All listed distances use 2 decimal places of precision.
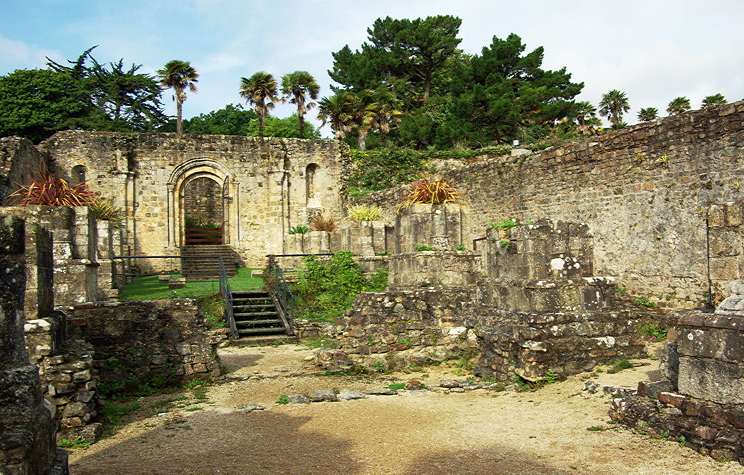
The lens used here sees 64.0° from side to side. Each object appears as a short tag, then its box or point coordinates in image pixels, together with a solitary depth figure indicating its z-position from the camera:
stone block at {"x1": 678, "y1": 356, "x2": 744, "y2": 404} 3.96
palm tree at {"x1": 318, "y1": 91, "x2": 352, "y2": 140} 27.69
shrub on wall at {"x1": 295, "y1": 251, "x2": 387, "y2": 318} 13.42
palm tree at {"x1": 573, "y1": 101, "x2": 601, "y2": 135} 28.76
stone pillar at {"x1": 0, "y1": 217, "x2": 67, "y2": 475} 2.69
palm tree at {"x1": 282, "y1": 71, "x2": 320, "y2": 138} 29.83
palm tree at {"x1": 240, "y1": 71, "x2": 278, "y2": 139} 29.08
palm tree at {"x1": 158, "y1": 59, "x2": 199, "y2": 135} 26.09
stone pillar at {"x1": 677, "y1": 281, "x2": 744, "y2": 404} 3.97
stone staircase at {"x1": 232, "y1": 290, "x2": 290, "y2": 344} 12.03
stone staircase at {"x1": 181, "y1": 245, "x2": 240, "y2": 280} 19.81
